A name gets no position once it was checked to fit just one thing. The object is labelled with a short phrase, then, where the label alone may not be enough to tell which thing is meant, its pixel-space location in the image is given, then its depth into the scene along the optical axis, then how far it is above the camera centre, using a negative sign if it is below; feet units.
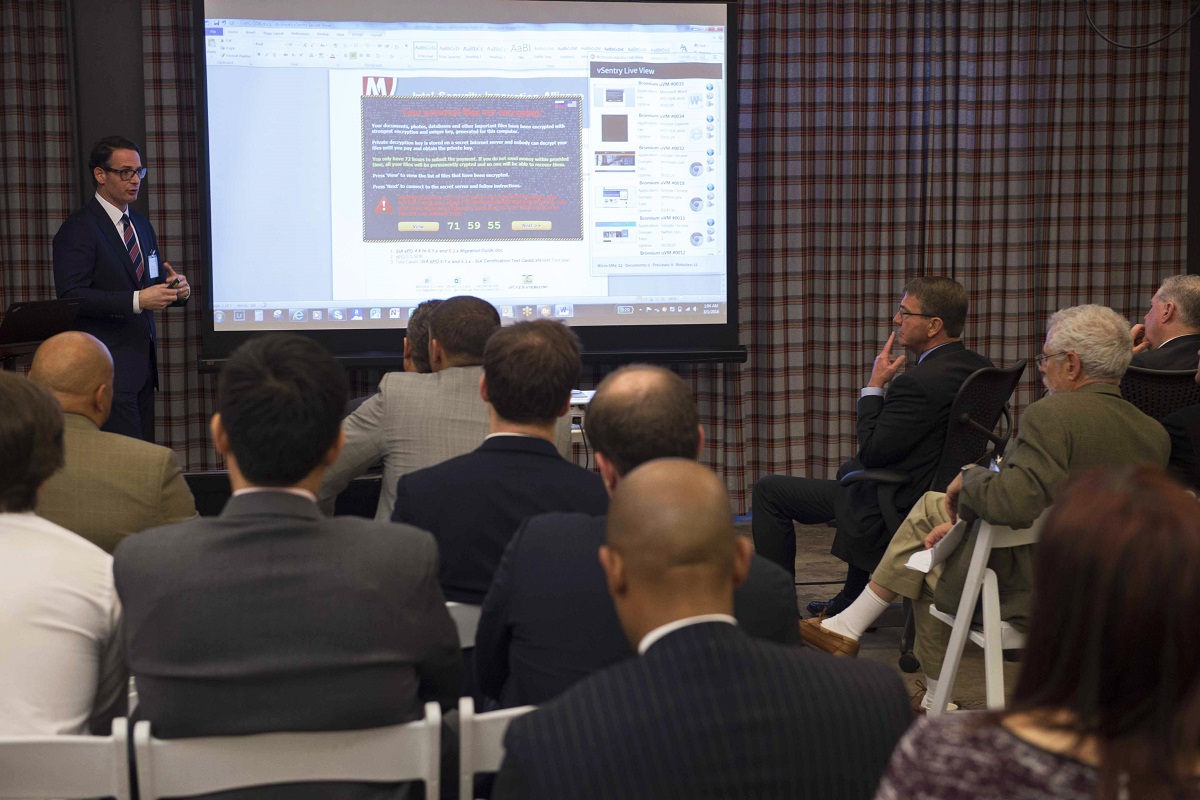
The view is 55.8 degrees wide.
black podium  11.34 -0.33
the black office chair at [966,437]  10.79 -1.39
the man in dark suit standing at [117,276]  13.80 +0.21
